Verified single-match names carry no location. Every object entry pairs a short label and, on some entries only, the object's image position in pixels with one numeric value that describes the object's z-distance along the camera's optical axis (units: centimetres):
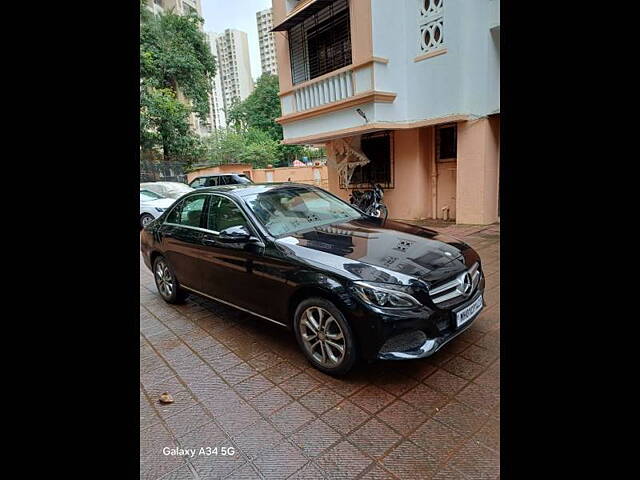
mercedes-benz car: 249
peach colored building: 735
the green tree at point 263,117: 2156
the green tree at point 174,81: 1728
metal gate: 1595
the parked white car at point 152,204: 1076
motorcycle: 882
